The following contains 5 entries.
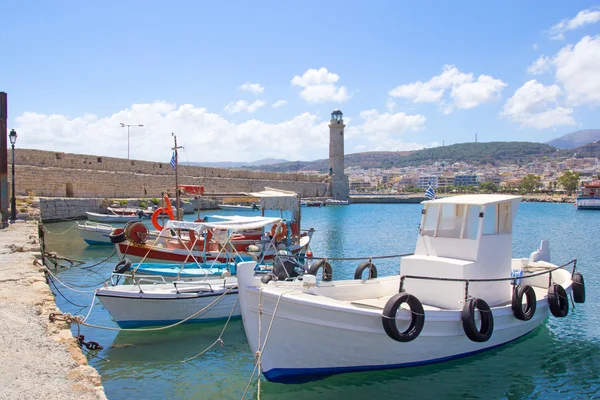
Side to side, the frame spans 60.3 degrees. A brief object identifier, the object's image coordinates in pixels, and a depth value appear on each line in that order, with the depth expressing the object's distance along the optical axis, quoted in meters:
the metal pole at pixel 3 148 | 16.75
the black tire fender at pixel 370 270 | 9.83
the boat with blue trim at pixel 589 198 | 61.88
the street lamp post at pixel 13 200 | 17.25
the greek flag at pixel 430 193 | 10.25
